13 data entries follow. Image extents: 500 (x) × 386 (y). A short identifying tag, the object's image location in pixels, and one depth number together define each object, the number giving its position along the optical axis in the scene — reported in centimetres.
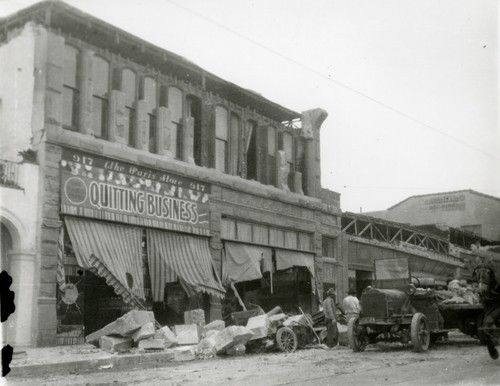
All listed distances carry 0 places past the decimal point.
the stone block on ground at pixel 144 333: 1416
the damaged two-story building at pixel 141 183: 1547
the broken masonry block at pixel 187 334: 1555
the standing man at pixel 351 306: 1981
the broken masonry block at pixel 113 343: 1389
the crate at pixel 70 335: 1511
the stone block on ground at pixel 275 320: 1596
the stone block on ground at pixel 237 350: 1495
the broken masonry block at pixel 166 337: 1496
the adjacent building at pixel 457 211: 4819
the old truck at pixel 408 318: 1519
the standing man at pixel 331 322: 1681
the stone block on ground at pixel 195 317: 1759
